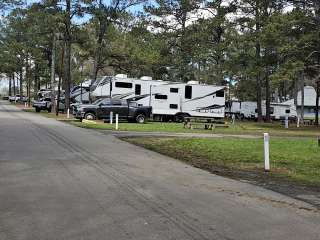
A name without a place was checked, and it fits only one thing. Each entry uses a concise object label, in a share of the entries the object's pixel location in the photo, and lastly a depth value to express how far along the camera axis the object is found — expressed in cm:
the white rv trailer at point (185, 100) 4241
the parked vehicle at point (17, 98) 9513
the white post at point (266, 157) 1347
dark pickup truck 3712
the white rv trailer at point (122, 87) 4141
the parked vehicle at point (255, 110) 6838
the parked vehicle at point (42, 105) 5509
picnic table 3336
